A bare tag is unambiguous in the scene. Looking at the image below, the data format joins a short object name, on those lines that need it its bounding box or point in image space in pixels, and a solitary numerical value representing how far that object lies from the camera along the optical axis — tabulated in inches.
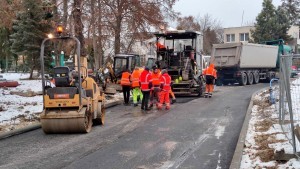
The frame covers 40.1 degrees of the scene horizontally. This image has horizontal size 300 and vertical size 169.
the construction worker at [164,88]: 597.6
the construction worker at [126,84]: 645.3
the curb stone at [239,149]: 265.9
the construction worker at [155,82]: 594.9
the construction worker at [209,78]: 744.3
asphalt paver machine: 764.0
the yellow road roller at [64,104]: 391.5
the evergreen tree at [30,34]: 1338.6
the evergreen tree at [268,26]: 2066.9
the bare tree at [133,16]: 962.1
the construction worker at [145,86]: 579.7
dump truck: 1104.8
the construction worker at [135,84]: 626.2
